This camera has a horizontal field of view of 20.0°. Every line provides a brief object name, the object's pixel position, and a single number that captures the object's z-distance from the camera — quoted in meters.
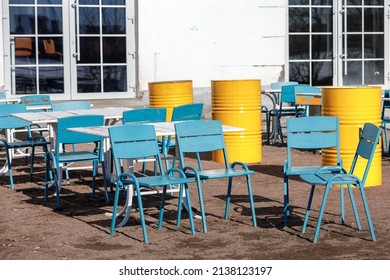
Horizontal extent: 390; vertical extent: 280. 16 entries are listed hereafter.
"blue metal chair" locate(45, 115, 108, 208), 9.92
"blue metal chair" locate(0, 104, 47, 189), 11.51
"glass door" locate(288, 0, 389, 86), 19.04
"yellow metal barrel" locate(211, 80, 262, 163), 12.98
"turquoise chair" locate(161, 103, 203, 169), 11.21
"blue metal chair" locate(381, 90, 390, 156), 13.45
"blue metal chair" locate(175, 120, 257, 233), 8.77
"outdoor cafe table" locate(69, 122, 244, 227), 8.78
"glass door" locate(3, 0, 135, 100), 17.61
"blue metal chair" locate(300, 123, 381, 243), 8.06
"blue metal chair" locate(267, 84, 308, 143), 15.02
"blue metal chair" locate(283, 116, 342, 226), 8.91
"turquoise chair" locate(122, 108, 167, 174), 10.49
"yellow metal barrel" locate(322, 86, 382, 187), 10.58
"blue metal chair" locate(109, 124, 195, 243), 8.33
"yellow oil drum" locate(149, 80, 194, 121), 13.79
